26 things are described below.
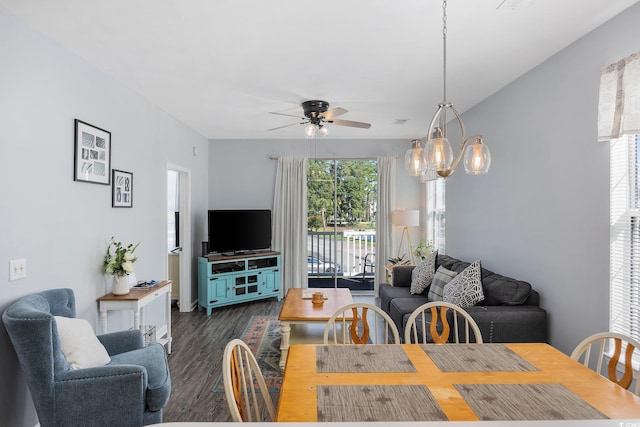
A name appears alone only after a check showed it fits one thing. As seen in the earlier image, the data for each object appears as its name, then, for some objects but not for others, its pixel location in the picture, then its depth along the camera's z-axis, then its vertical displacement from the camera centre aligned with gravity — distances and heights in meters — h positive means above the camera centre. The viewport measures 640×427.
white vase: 3.15 -0.61
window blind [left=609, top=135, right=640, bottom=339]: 2.27 -0.15
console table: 3.03 -0.72
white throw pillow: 2.22 -0.80
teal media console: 5.23 -0.96
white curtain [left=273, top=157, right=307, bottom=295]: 6.18 -0.03
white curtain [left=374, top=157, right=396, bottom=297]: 6.16 +0.05
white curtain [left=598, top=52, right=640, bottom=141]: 2.10 +0.65
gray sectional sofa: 2.89 -0.78
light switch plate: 2.18 -0.33
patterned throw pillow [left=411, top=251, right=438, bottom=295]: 4.39 -0.74
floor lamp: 5.68 -0.09
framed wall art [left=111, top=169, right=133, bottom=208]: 3.32 +0.20
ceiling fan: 3.91 +0.99
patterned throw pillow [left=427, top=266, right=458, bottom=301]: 3.86 -0.73
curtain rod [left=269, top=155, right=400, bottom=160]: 6.23 +0.89
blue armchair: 1.93 -0.93
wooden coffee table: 3.48 -0.96
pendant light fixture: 1.80 +0.28
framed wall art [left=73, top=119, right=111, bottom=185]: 2.79 +0.45
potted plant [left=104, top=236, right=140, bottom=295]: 3.11 -0.45
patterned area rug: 3.12 -1.38
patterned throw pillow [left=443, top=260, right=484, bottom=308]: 3.23 -0.67
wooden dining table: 1.27 -0.67
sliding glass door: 6.34 +0.17
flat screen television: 5.46 -0.27
